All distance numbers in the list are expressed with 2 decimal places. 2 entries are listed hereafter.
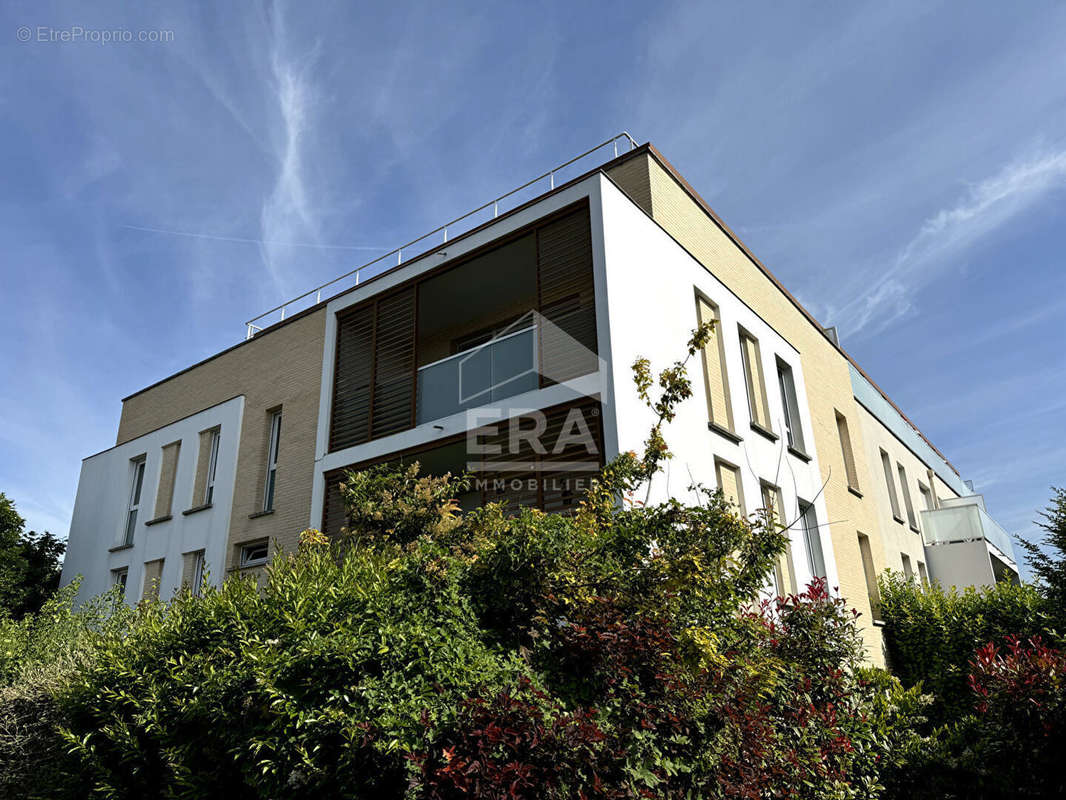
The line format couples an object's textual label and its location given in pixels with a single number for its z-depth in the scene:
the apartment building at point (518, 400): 11.01
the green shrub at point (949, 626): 15.10
